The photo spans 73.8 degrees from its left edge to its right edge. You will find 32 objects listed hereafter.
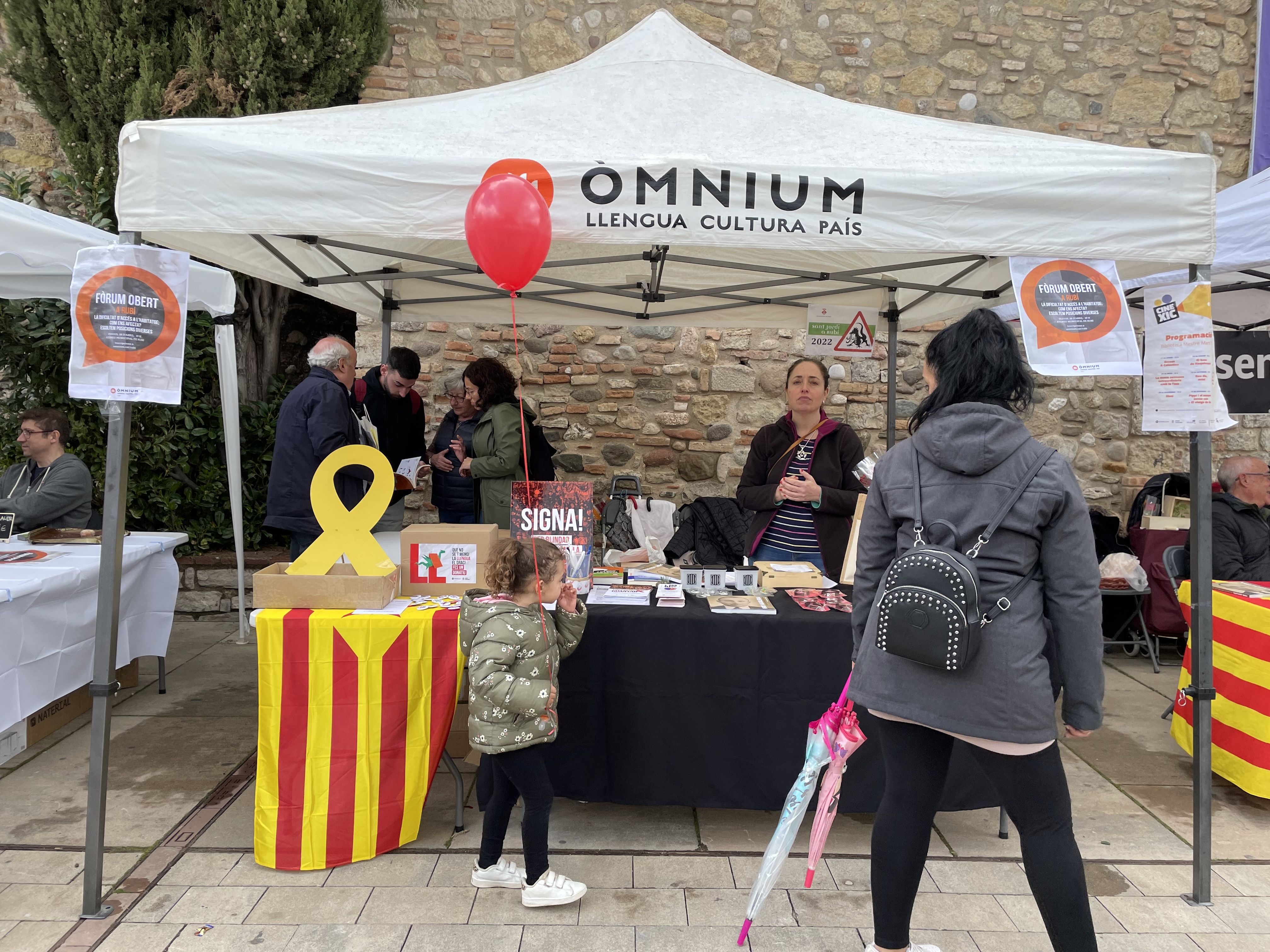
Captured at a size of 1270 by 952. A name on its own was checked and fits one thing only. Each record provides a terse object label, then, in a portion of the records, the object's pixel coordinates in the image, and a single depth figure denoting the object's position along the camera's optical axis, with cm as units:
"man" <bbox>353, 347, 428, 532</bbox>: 450
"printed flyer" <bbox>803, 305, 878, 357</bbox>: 412
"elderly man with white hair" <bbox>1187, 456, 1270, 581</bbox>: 405
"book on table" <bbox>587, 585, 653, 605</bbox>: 281
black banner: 491
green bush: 513
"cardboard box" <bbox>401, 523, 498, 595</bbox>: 284
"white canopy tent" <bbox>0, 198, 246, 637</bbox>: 352
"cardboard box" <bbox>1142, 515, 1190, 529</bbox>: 524
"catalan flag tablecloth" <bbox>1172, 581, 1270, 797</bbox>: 299
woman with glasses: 439
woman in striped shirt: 348
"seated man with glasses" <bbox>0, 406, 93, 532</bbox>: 387
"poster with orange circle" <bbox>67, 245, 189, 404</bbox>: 234
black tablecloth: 267
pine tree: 530
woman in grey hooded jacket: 173
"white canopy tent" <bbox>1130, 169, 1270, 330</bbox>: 332
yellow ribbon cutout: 269
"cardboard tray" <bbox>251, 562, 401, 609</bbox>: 261
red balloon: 227
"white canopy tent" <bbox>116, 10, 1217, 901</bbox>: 233
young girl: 221
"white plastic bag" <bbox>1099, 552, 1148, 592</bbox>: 499
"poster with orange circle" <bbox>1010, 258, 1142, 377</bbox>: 242
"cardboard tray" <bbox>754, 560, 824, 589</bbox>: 309
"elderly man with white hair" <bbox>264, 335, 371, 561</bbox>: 358
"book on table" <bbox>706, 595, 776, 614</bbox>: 272
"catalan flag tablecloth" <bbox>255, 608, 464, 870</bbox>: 254
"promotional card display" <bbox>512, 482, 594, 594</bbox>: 297
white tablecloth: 287
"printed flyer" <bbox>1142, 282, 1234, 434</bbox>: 252
